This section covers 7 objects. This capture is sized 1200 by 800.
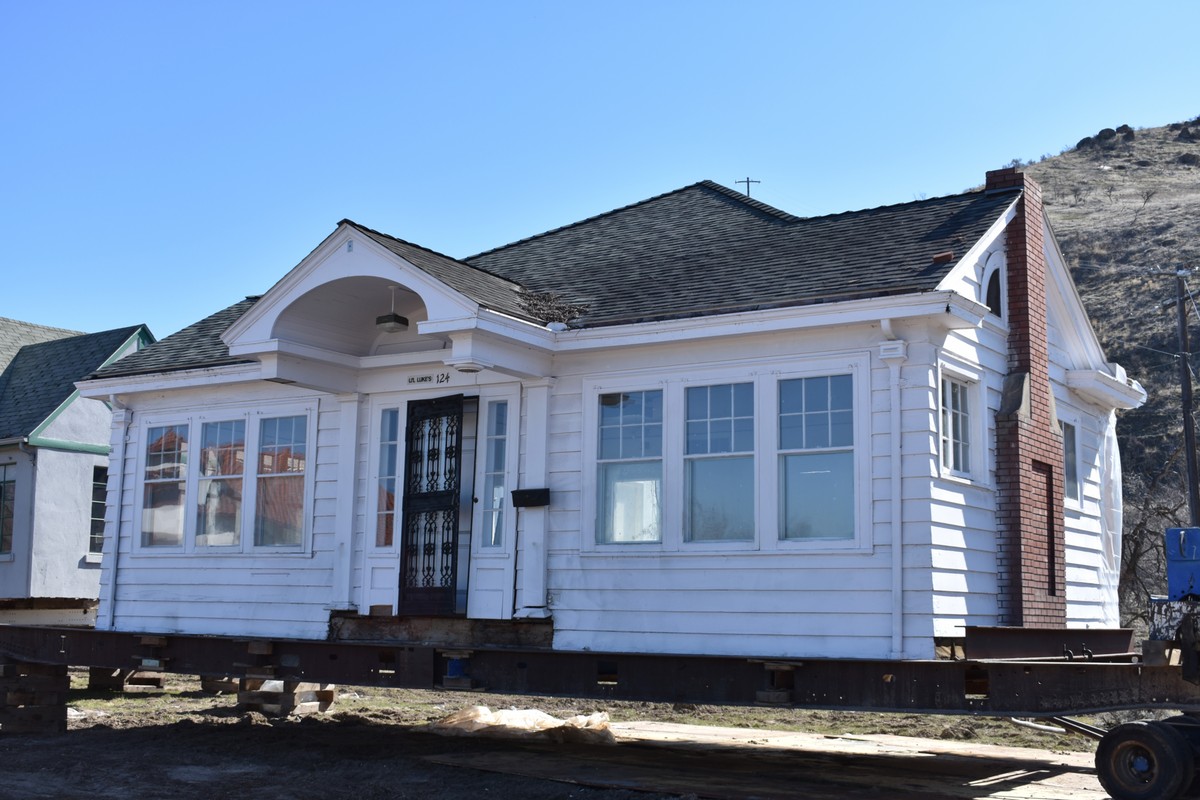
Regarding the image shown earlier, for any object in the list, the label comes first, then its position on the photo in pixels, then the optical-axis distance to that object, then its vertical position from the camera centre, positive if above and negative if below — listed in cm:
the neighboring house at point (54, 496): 2375 +162
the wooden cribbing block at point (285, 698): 1742 -147
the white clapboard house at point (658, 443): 1148 +157
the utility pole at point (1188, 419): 2541 +377
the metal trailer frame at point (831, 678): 1000 -73
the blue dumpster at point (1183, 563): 1094 +37
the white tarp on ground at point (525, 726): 1510 -158
